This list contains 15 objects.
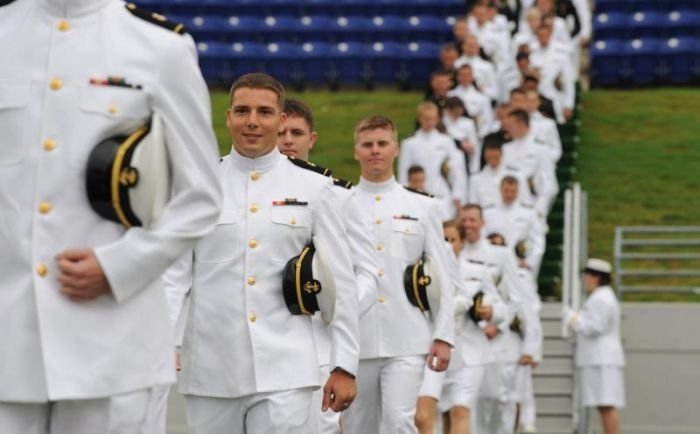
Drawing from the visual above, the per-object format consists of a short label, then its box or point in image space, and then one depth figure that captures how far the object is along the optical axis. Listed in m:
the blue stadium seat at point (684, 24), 30.30
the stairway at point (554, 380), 19.42
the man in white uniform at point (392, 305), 10.24
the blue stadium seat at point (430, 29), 30.61
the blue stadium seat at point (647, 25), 30.47
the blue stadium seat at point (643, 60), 29.92
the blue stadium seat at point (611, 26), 30.41
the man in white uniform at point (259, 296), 7.20
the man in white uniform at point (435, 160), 20.25
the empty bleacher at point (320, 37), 30.31
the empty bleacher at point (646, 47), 29.91
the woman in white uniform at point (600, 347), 18.06
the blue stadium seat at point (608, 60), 29.84
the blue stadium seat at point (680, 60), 29.86
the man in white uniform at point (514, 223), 18.73
